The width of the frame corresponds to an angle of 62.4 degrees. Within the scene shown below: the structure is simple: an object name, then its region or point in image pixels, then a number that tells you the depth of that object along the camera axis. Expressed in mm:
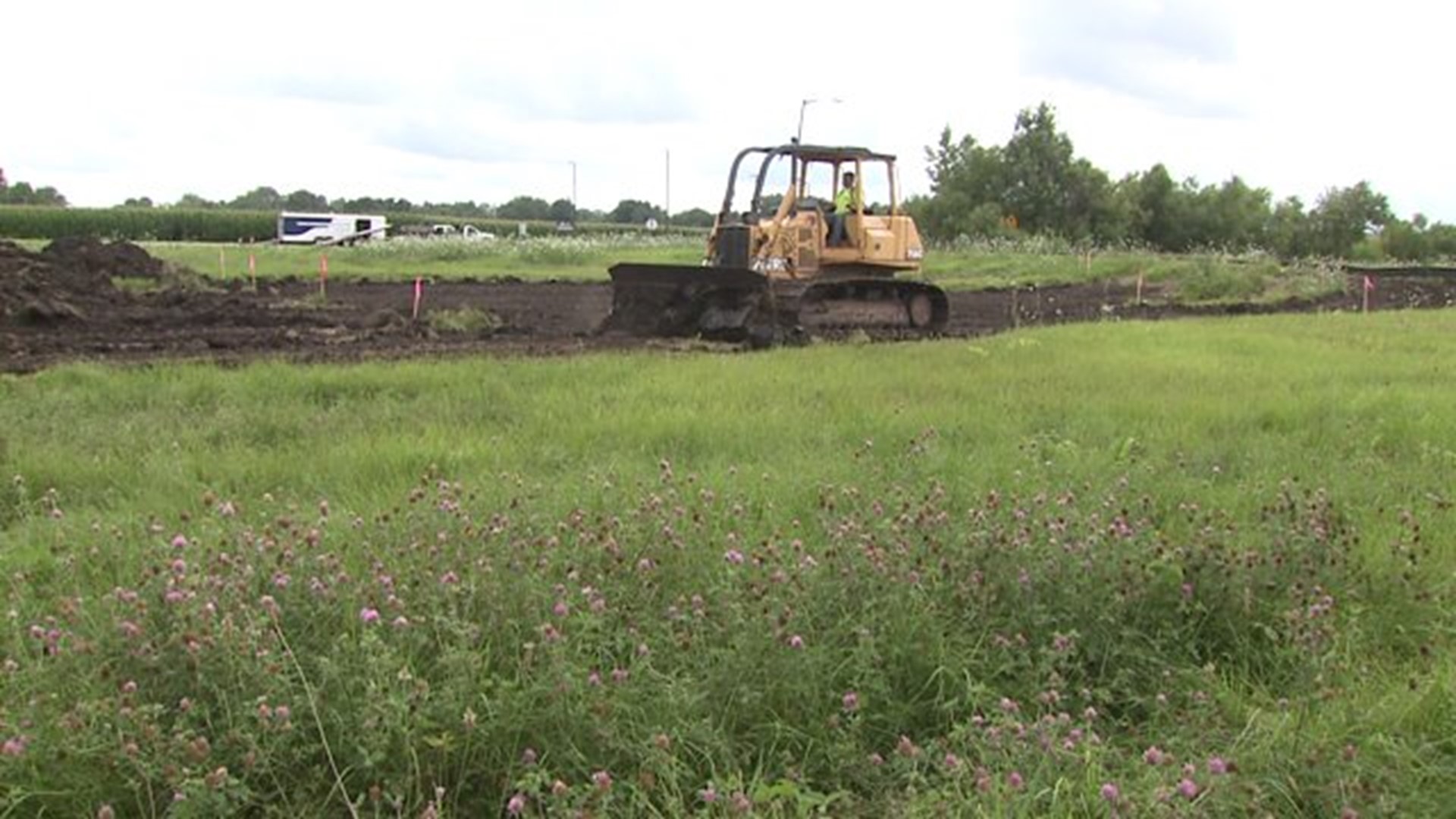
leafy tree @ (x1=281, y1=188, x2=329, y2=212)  125000
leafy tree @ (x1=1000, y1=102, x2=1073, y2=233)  68250
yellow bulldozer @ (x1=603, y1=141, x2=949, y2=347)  15781
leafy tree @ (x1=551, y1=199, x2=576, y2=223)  128100
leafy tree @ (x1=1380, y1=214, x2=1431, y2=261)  64125
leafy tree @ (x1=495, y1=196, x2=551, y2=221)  134500
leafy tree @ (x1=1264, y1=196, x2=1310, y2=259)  68812
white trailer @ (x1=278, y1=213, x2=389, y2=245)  75875
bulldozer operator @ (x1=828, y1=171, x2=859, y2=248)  17969
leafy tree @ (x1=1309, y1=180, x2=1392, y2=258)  67750
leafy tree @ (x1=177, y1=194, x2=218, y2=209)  117638
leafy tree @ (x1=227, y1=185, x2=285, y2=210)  130475
